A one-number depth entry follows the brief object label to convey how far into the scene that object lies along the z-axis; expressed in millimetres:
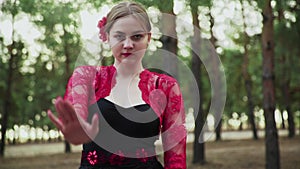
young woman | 1587
